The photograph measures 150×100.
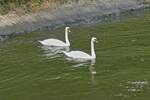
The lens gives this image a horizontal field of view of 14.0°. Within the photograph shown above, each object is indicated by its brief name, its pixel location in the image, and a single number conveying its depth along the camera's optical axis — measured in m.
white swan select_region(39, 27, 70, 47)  29.24
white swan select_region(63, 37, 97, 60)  24.84
